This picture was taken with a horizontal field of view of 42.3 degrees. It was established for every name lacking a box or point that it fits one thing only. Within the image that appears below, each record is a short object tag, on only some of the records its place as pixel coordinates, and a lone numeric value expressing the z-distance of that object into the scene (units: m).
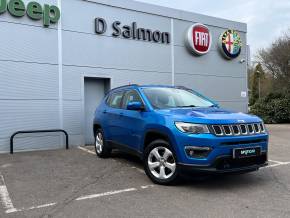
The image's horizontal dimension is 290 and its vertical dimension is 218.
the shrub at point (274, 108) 24.42
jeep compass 5.95
